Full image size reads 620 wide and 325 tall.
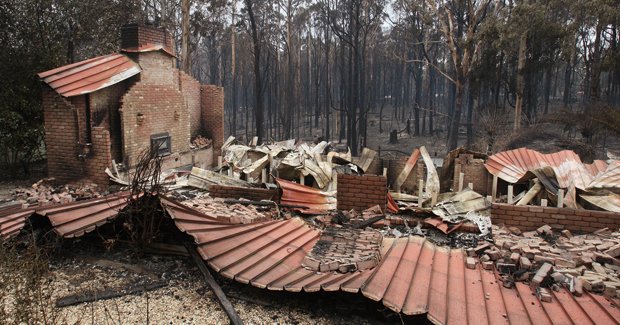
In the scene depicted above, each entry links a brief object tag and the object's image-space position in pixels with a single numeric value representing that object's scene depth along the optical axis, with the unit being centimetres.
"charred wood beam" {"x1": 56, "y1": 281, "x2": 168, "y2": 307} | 420
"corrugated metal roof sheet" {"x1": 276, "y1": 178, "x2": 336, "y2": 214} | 763
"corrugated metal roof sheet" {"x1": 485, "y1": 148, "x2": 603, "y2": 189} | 765
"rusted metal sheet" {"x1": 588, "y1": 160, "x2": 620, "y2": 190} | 723
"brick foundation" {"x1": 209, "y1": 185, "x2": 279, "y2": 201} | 794
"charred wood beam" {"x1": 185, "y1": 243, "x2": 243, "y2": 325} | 396
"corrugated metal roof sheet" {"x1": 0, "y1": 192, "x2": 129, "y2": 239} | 494
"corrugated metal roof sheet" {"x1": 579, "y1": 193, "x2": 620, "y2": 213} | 691
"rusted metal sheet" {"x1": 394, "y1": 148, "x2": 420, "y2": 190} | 909
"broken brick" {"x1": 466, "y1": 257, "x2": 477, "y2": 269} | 506
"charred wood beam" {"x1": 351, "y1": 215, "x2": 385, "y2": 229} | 673
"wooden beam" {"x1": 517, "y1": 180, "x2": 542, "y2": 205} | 773
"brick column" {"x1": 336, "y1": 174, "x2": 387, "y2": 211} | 726
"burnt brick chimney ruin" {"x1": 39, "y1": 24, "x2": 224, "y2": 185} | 968
